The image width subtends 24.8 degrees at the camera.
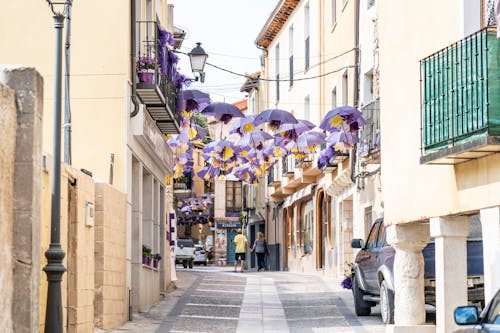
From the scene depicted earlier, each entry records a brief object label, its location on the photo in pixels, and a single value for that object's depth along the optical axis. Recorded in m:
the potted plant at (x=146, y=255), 22.76
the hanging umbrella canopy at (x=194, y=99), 25.92
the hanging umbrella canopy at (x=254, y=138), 29.67
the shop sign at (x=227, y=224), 79.94
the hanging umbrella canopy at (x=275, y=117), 26.73
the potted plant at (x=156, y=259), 24.50
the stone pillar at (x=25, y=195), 10.99
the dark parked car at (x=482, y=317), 8.52
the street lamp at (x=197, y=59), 26.12
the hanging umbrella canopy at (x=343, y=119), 24.97
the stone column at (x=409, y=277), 16.55
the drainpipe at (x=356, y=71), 30.53
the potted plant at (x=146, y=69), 20.58
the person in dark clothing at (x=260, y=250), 46.38
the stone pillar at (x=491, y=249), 12.52
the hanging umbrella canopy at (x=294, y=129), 28.11
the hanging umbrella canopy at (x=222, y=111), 26.72
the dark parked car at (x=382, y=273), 17.45
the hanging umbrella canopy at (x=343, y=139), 26.31
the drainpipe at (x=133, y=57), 20.09
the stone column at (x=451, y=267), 14.51
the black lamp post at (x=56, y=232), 12.35
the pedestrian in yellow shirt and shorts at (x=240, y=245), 43.88
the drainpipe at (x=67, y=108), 17.77
